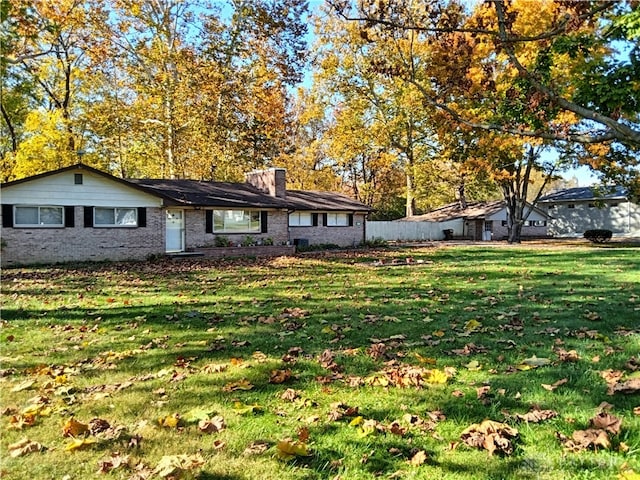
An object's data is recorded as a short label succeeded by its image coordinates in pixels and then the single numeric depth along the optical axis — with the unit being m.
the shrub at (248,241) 23.19
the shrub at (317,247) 25.41
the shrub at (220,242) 22.41
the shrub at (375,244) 28.76
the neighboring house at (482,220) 41.09
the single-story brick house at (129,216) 17.58
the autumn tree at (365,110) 35.88
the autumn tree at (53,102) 23.03
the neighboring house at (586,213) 39.09
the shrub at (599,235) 31.34
